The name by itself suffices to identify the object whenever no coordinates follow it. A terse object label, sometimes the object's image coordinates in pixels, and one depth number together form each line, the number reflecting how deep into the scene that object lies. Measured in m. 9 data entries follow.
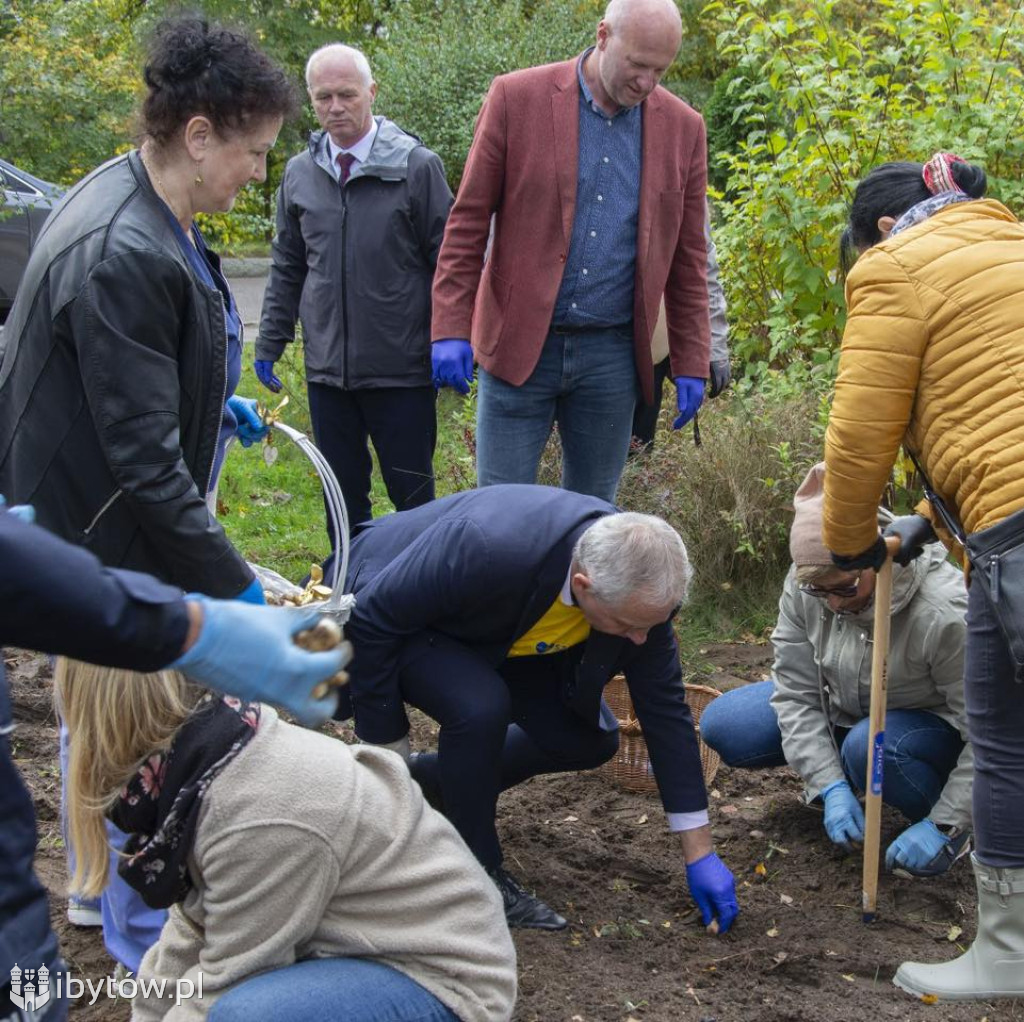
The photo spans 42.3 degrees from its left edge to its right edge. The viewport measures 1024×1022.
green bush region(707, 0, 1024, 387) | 5.23
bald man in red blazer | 3.82
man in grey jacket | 4.55
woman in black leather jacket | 2.34
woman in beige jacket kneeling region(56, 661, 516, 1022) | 2.10
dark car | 9.95
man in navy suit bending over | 2.90
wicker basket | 3.77
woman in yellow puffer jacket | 2.56
